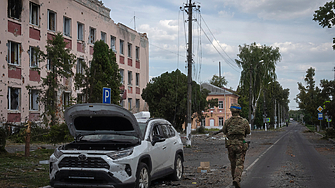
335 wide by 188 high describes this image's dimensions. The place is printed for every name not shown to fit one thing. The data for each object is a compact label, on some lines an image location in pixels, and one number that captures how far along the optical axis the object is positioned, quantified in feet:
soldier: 28.63
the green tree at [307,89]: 279.65
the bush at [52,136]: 55.42
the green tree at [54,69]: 59.41
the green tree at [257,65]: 211.20
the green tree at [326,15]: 97.50
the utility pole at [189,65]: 84.47
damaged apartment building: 78.28
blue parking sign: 47.76
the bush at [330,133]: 116.47
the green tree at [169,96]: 140.87
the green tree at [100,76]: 62.85
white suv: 23.25
